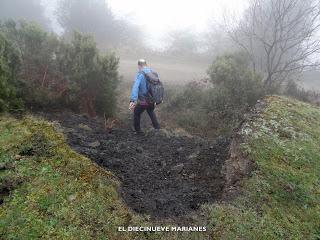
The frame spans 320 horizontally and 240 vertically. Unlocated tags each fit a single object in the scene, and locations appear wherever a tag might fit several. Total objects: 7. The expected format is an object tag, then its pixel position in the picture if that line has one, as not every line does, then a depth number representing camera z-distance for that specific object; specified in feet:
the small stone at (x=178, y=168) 11.39
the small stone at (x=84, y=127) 14.86
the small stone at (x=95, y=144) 12.17
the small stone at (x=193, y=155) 12.40
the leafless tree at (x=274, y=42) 26.19
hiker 16.08
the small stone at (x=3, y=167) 8.99
